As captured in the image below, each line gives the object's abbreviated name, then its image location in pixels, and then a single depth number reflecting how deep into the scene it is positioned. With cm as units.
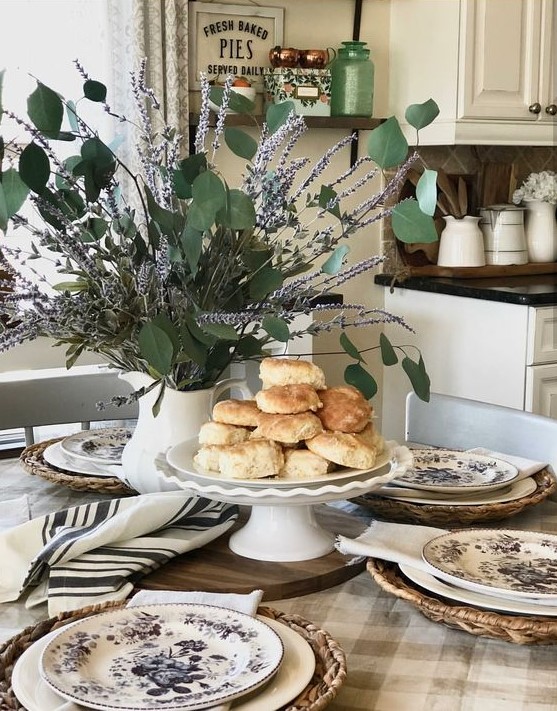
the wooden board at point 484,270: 351
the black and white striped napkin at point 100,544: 116
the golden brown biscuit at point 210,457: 123
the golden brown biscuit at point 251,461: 119
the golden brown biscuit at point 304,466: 121
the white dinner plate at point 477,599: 106
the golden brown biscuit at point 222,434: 125
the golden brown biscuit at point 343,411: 125
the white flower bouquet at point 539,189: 363
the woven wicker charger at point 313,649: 86
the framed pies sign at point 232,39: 322
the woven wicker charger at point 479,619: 102
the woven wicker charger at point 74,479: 155
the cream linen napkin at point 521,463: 158
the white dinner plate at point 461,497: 146
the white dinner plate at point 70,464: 161
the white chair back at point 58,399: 209
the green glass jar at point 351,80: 334
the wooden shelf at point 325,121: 320
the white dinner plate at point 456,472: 148
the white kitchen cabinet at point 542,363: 309
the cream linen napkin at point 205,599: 104
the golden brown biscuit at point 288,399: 123
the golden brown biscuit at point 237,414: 125
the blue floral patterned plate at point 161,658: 86
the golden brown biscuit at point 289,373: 129
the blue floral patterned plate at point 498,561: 109
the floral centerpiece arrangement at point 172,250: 127
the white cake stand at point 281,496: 118
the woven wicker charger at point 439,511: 141
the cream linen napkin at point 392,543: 116
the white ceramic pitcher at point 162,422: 141
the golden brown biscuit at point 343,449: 121
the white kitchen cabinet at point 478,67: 329
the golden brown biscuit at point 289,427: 121
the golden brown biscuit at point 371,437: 127
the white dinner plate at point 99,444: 164
